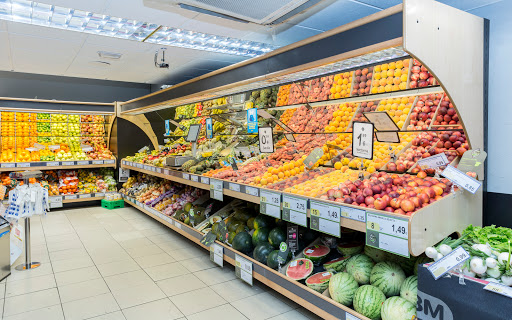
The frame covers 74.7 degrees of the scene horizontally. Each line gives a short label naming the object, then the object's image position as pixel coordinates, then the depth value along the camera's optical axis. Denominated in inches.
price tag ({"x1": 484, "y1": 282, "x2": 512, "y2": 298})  56.7
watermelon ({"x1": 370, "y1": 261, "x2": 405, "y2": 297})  86.0
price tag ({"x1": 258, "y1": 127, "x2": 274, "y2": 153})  140.4
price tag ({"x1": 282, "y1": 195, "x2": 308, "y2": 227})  100.0
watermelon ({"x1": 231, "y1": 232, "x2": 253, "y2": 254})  130.4
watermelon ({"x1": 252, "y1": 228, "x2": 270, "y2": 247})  128.6
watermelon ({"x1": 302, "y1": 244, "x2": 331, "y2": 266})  108.2
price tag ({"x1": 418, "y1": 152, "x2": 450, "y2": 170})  88.3
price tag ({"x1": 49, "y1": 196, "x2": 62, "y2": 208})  264.7
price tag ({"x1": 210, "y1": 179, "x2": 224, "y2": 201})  144.9
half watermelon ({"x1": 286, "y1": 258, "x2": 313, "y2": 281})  103.6
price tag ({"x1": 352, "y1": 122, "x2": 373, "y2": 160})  92.9
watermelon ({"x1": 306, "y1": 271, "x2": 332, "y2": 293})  96.5
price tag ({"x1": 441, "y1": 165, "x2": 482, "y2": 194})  77.4
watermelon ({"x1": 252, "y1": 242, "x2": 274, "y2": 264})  119.8
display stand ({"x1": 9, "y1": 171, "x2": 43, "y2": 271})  147.6
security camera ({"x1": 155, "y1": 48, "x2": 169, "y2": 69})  231.5
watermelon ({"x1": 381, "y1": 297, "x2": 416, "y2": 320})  75.7
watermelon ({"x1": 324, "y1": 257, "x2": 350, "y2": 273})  101.9
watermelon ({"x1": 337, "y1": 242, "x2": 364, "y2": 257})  104.0
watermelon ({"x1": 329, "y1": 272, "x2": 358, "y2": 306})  88.1
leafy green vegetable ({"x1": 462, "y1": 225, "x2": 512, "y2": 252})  68.8
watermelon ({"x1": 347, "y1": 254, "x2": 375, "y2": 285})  92.6
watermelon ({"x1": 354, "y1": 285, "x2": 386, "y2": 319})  81.4
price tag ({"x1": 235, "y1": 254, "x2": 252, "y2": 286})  123.0
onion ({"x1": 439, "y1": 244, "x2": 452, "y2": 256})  70.2
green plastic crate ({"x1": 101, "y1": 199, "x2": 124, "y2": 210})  281.9
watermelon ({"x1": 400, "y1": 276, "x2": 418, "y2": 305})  79.0
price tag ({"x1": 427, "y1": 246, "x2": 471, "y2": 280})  65.3
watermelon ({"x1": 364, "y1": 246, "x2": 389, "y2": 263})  95.2
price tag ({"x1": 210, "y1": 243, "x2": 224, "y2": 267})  141.2
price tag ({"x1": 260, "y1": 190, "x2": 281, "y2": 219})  110.7
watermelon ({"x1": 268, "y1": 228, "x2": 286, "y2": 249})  121.0
